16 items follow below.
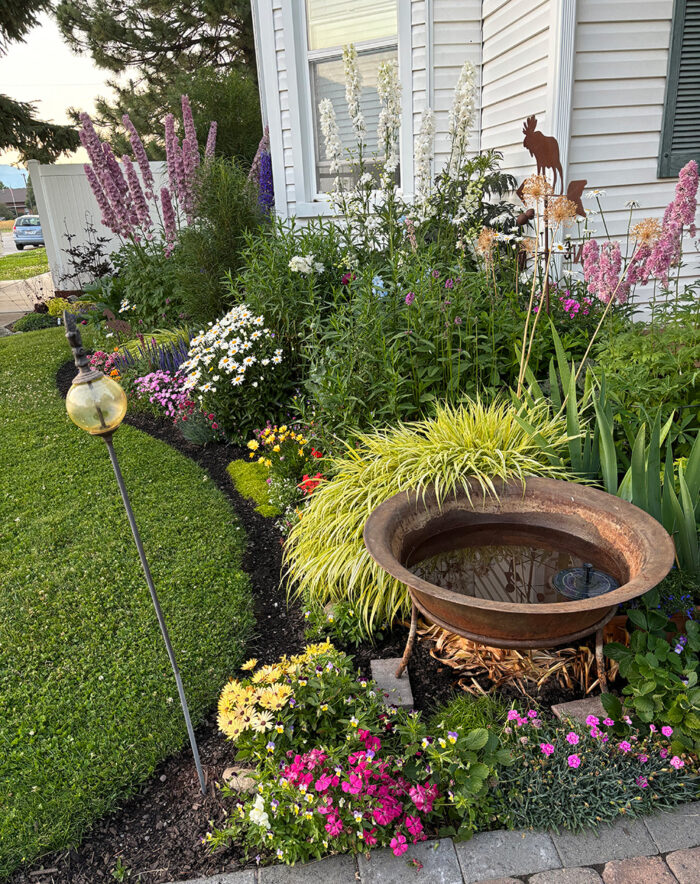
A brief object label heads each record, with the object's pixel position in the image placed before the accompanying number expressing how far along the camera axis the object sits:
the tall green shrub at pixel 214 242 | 5.02
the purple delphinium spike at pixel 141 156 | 6.07
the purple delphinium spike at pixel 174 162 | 5.92
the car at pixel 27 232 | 24.22
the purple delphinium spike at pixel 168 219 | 6.12
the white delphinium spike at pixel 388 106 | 3.14
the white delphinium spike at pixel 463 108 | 3.25
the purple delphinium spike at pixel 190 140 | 5.83
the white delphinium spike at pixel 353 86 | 3.14
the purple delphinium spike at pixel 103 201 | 6.32
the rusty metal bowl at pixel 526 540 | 1.63
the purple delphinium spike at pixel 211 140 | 6.09
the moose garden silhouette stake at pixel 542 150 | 3.56
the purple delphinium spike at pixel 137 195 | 6.28
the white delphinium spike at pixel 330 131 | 3.35
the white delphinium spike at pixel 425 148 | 3.32
